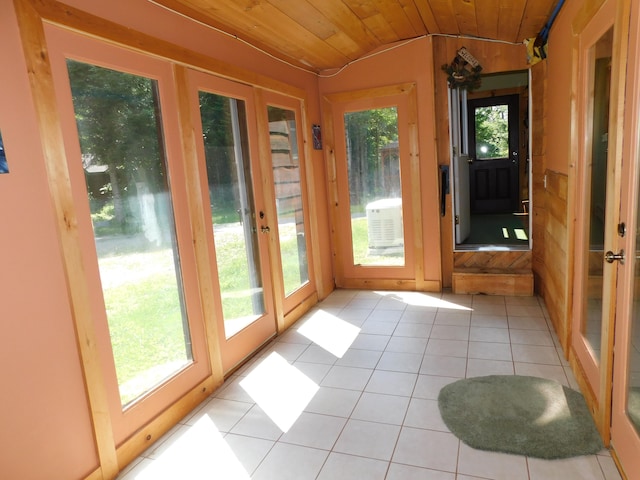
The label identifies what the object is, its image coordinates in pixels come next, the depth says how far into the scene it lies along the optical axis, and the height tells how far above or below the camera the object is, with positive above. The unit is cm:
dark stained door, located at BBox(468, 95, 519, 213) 730 +11
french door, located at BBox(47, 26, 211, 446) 199 -17
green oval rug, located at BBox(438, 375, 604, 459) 203 -133
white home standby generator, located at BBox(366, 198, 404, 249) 457 -56
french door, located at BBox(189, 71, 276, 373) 289 -23
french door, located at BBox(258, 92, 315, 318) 362 -20
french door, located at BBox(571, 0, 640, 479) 169 -32
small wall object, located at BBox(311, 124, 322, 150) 443 +39
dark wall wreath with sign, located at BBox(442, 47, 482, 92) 409 +87
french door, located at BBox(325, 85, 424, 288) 437 -17
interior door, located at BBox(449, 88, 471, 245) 450 -2
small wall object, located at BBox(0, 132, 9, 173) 162 +14
